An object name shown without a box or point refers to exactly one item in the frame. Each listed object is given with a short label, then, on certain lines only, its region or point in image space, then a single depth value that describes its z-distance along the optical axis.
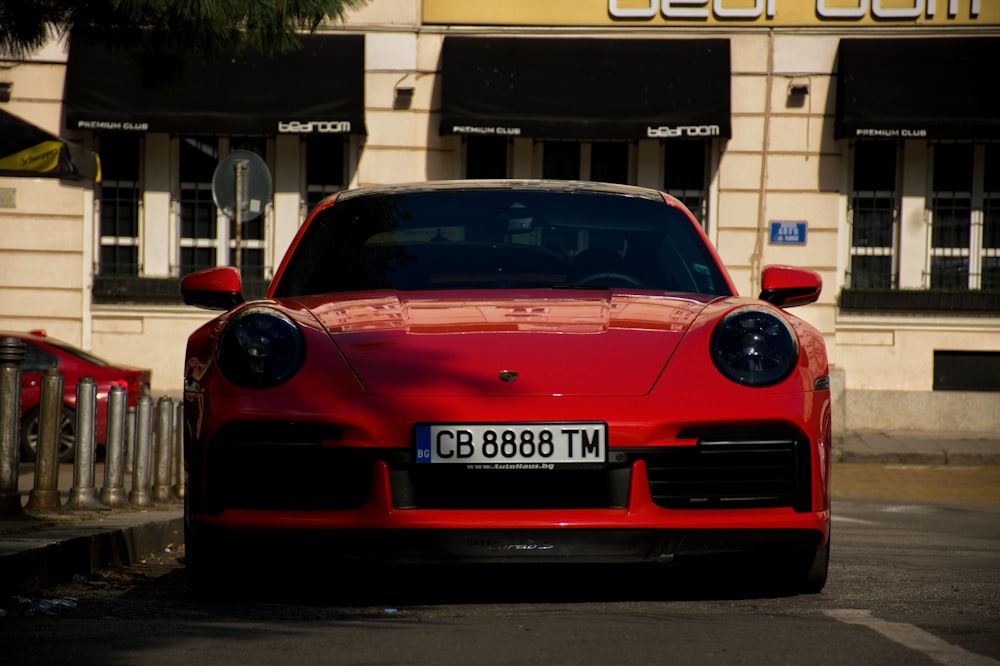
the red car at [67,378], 27.72
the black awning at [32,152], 19.84
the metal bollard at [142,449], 17.16
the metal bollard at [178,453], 19.18
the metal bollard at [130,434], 17.64
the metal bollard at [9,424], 13.31
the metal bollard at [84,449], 15.55
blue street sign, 37.19
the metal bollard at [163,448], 18.20
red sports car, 8.56
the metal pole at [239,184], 25.19
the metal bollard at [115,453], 16.47
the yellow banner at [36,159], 19.83
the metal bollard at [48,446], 14.30
